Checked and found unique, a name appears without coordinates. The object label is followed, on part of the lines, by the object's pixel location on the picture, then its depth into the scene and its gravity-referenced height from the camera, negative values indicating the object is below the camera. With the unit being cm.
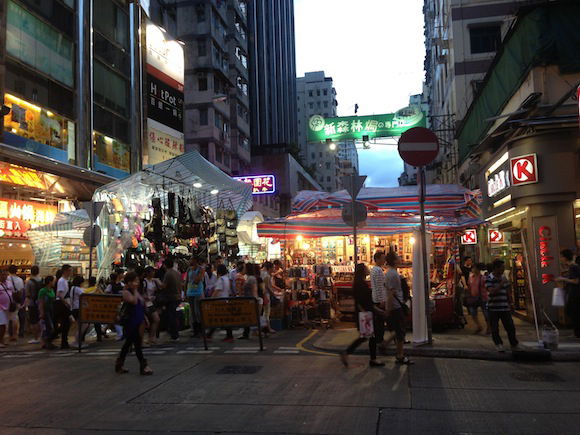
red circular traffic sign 987 +197
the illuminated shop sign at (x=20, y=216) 1591 +162
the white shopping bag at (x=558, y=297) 955 -82
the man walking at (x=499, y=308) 935 -95
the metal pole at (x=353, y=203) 1106 +111
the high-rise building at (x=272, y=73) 6719 +2662
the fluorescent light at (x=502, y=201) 1366 +138
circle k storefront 1209 +119
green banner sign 2841 +697
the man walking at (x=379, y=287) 899 -50
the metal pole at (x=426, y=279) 971 -42
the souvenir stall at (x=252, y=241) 2580 +95
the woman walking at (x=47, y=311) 1181 -94
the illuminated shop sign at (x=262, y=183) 4338 +620
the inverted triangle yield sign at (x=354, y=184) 1134 +152
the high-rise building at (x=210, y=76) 4462 +1594
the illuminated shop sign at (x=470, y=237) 2075 +63
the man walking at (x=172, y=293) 1237 -67
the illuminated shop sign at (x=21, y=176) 1594 +283
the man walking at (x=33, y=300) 1312 -77
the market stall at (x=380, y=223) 1452 +95
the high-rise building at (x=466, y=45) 2780 +1086
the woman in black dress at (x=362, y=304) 837 -72
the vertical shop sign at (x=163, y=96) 2616 +843
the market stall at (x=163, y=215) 1418 +138
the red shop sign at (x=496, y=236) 1657 +51
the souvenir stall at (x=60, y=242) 1612 +80
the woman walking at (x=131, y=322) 814 -85
